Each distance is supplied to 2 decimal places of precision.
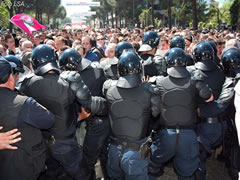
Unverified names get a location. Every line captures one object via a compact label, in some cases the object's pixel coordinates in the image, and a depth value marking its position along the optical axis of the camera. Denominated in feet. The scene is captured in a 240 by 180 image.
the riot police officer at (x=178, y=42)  18.38
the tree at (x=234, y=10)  97.89
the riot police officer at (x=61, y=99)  10.16
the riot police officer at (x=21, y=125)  8.05
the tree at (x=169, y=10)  94.43
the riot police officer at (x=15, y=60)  12.92
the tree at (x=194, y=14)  67.39
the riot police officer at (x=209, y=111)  12.56
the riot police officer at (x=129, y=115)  9.84
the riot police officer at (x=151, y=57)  15.57
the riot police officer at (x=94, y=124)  13.25
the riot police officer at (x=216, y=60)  15.70
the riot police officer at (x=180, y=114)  10.81
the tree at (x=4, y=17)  135.93
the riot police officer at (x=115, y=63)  15.38
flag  34.02
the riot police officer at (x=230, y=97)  11.98
